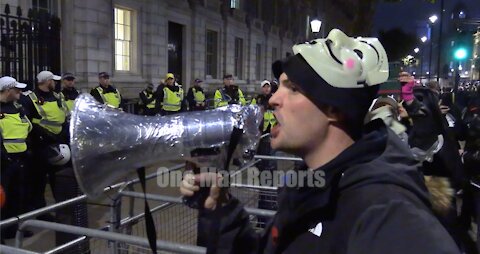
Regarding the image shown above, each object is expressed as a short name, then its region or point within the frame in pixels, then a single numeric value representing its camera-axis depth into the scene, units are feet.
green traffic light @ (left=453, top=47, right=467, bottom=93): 46.32
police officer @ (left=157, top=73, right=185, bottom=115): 37.55
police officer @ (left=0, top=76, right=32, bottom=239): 18.42
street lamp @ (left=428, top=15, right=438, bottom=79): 100.84
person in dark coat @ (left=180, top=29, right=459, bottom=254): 3.75
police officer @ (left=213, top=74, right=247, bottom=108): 38.03
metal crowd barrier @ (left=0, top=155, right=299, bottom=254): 7.93
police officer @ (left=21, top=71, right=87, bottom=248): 20.81
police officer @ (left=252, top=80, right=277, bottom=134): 31.73
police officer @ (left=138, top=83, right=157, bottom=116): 38.86
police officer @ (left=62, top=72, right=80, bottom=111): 24.78
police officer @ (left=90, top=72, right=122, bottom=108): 30.17
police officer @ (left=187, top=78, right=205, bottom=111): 42.11
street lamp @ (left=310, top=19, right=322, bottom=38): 53.06
